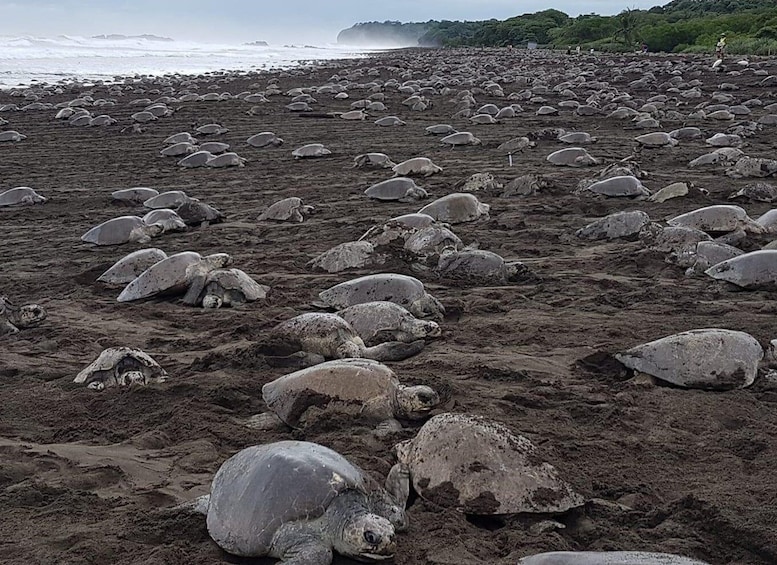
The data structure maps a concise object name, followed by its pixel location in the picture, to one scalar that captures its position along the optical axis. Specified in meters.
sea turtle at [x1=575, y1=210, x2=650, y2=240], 6.45
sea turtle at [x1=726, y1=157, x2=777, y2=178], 8.42
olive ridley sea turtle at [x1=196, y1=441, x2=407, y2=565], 2.49
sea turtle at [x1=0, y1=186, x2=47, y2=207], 8.59
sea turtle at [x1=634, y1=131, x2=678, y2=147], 11.11
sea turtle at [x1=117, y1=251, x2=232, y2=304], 5.54
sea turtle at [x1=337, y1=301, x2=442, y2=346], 4.54
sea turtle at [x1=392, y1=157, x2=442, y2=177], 9.41
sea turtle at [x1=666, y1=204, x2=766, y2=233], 6.25
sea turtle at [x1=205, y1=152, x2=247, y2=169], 10.69
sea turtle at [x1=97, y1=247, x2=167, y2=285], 5.95
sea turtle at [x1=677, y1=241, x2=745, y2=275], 5.46
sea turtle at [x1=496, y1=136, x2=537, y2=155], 11.04
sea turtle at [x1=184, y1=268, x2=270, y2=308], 5.34
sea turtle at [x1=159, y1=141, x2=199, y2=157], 11.53
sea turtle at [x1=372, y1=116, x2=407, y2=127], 14.44
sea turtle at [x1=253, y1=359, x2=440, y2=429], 3.53
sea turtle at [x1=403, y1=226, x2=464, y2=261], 6.14
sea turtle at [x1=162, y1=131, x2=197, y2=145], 12.55
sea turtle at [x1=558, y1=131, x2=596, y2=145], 11.61
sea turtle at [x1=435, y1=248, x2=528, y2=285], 5.57
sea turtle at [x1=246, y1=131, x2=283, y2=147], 12.32
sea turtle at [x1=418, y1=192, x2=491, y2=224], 7.31
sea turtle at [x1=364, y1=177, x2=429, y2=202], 8.29
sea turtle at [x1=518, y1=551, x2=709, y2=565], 2.22
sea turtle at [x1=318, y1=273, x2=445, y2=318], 4.92
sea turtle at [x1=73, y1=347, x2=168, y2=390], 4.02
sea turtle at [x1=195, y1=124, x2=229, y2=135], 13.84
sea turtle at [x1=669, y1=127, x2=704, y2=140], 11.69
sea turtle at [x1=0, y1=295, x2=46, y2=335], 4.99
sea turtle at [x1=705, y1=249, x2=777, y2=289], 5.06
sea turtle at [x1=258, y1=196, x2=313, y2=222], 7.60
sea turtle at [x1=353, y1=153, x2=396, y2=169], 10.08
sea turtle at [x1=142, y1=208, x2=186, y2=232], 7.35
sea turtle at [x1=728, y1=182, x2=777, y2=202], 7.45
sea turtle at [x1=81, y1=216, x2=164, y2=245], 7.07
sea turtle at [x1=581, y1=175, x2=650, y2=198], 7.89
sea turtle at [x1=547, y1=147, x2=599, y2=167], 9.83
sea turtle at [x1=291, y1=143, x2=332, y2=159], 11.02
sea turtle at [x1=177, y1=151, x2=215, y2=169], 10.69
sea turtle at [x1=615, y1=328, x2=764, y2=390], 3.75
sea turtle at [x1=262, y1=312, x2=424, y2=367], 4.27
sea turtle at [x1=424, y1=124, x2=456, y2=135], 12.99
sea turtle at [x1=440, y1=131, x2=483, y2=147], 11.70
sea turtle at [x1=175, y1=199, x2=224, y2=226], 7.62
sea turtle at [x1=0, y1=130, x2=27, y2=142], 13.34
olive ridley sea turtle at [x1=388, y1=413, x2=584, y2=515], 2.79
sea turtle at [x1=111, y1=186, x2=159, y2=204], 8.70
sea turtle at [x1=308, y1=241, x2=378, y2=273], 5.99
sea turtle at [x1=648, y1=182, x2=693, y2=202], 7.66
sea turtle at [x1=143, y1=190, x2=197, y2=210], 8.40
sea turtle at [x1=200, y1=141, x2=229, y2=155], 11.63
